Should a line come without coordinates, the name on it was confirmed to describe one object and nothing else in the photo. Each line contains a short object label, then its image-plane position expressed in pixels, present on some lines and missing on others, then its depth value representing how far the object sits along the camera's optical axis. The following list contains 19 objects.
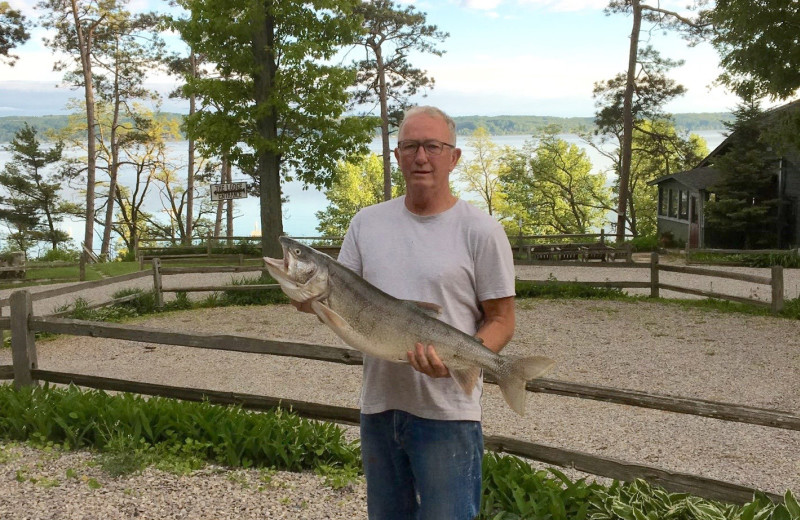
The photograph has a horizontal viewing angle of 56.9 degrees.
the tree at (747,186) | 27.62
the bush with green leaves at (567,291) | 17.12
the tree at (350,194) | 58.31
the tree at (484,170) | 56.19
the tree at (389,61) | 30.77
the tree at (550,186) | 46.62
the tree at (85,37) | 31.36
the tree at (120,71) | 32.62
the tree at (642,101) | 31.80
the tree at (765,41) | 15.17
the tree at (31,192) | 40.03
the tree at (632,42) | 29.72
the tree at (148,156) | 38.81
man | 2.50
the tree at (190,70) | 34.56
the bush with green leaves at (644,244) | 31.97
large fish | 2.38
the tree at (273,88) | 17.61
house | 28.12
